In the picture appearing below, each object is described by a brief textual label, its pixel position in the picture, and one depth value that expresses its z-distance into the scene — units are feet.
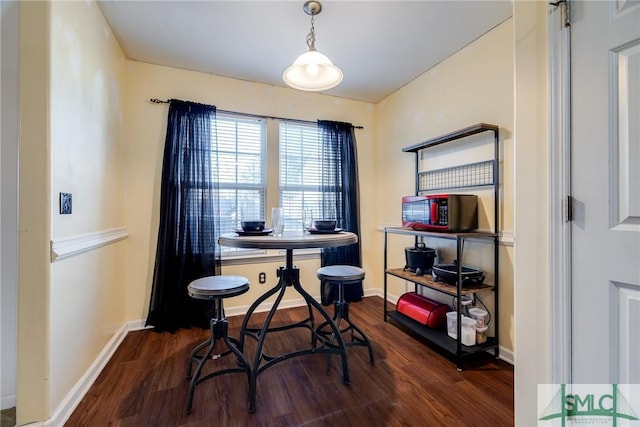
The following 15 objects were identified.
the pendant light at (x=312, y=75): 5.91
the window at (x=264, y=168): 9.54
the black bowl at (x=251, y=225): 5.87
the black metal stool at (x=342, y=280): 6.37
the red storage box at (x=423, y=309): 7.57
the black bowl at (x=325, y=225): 6.20
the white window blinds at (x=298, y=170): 10.38
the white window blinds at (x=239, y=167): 9.48
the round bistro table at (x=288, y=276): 4.81
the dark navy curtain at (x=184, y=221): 8.27
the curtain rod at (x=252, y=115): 8.61
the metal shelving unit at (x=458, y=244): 6.34
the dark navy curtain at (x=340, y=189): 10.55
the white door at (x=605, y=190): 3.06
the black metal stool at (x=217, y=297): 5.25
